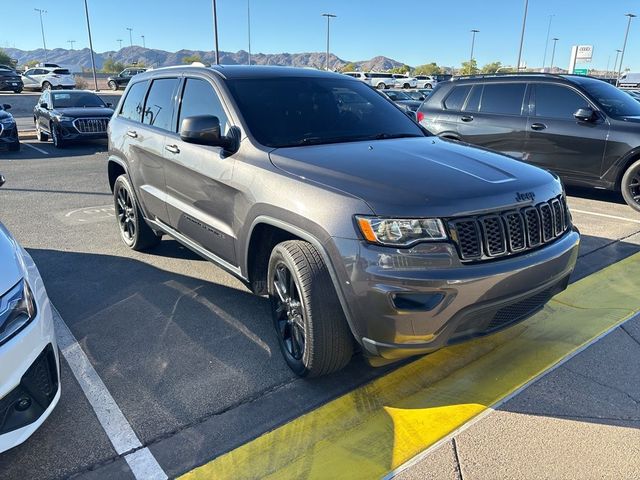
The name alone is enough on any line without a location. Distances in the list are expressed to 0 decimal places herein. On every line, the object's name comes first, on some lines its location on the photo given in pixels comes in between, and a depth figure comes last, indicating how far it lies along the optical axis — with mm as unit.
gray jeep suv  2449
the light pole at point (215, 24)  27902
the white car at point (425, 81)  50019
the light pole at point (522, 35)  41031
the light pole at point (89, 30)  42844
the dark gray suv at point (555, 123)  6992
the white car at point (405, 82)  50281
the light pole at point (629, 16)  55969
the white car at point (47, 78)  34969
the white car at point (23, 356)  2133
